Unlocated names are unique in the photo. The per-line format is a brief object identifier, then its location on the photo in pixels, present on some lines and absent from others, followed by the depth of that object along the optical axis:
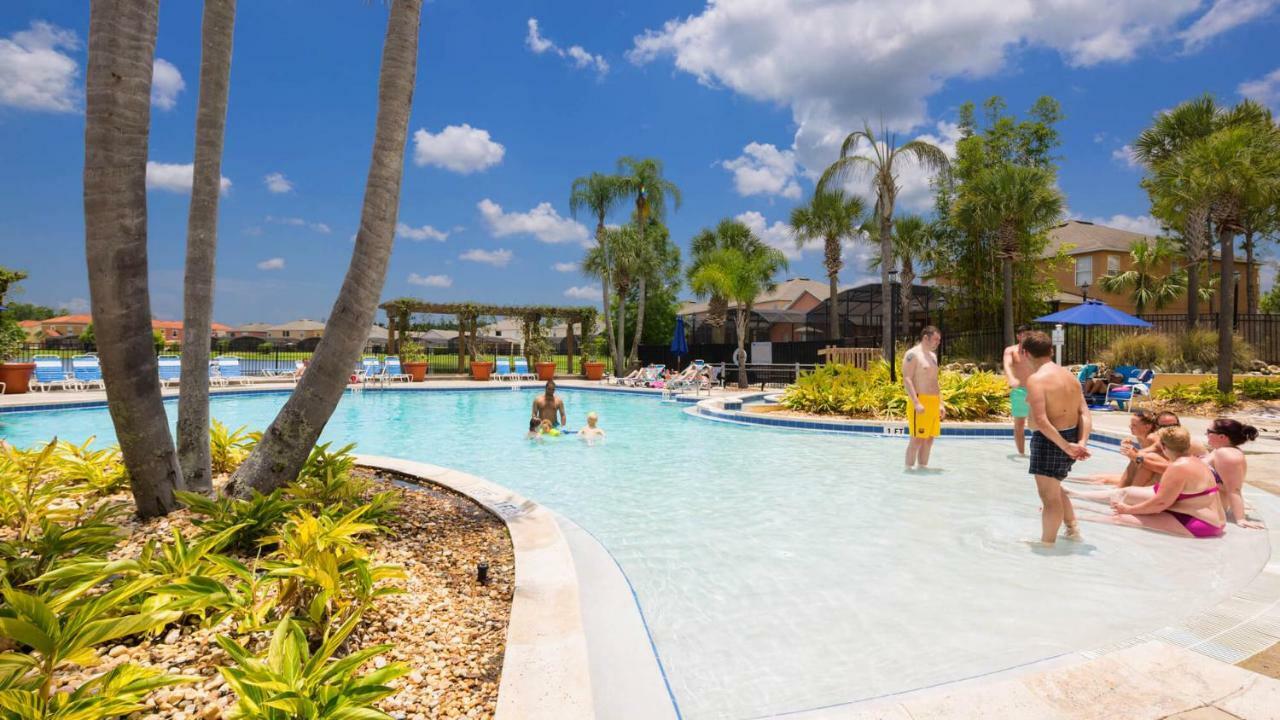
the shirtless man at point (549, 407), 10.09
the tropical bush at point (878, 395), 10.80
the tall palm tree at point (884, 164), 15.21
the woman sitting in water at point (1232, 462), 4.49
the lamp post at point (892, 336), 13.07
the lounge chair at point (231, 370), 19.28
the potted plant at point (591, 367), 24.38
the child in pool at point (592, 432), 9.63
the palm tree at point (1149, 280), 29.25
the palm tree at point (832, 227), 28.41
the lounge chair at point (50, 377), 15.04
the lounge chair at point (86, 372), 15.87
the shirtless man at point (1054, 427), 3.93
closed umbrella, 22.23
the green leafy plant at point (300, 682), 1.69
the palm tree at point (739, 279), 18.88
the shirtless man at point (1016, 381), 6.94
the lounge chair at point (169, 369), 16.73
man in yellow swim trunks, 6.68
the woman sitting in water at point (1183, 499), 4.36
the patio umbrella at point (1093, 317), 13.83
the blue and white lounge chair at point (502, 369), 23.38
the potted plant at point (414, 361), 21.66
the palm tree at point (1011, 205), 19.05
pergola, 23.14
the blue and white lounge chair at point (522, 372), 23.50
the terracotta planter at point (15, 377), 14.23
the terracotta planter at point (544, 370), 23.23
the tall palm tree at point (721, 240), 32.76
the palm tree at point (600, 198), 25.59
